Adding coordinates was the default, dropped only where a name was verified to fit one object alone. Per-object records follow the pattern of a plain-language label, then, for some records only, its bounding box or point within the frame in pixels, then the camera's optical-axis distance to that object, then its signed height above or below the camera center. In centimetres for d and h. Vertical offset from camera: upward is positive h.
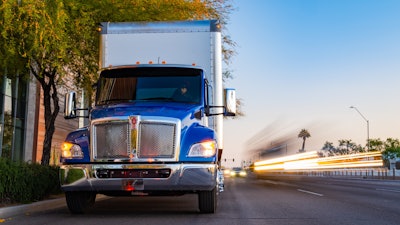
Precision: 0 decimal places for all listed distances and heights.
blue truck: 845 +94
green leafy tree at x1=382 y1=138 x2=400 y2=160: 9438 +364
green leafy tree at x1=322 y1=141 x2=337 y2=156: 14886 +631
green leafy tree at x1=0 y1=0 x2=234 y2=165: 1154 +346
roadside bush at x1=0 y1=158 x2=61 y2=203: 1006 -24
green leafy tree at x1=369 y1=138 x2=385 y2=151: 9694 +473
